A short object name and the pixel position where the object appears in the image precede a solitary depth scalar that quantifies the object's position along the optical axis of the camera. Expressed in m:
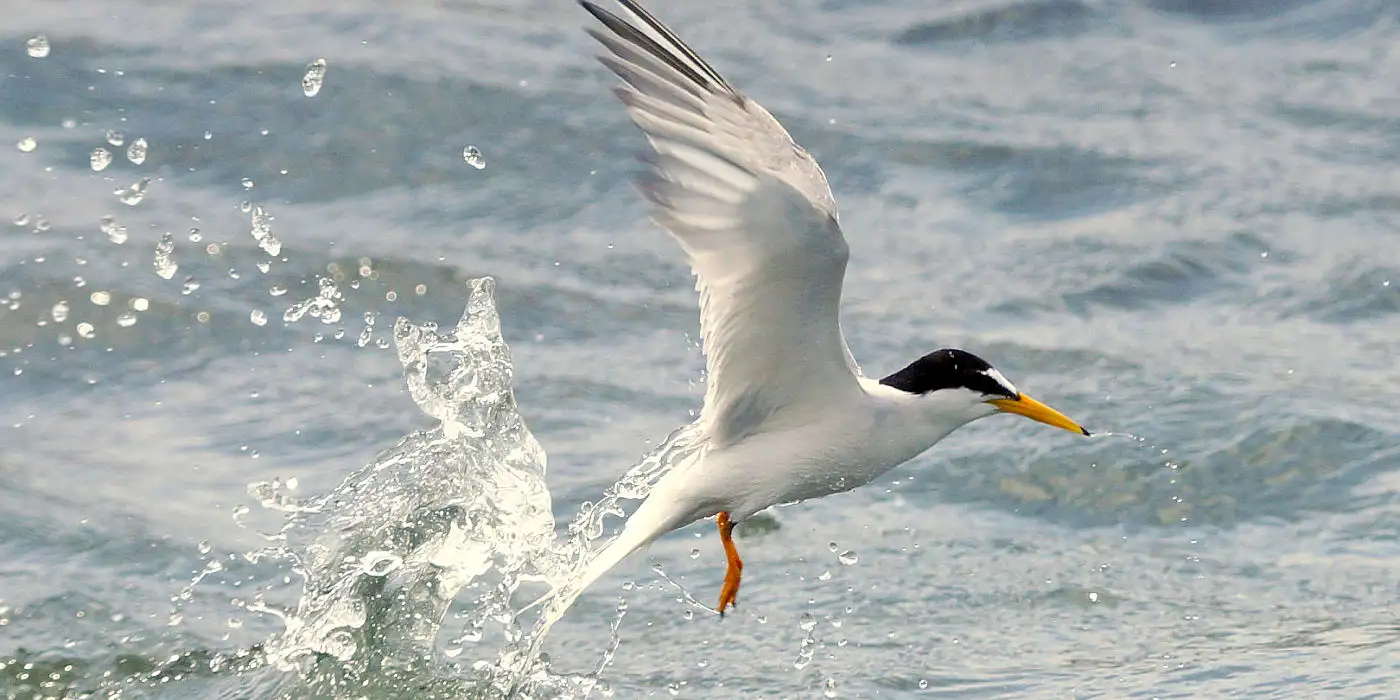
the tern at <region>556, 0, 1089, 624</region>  8.60
